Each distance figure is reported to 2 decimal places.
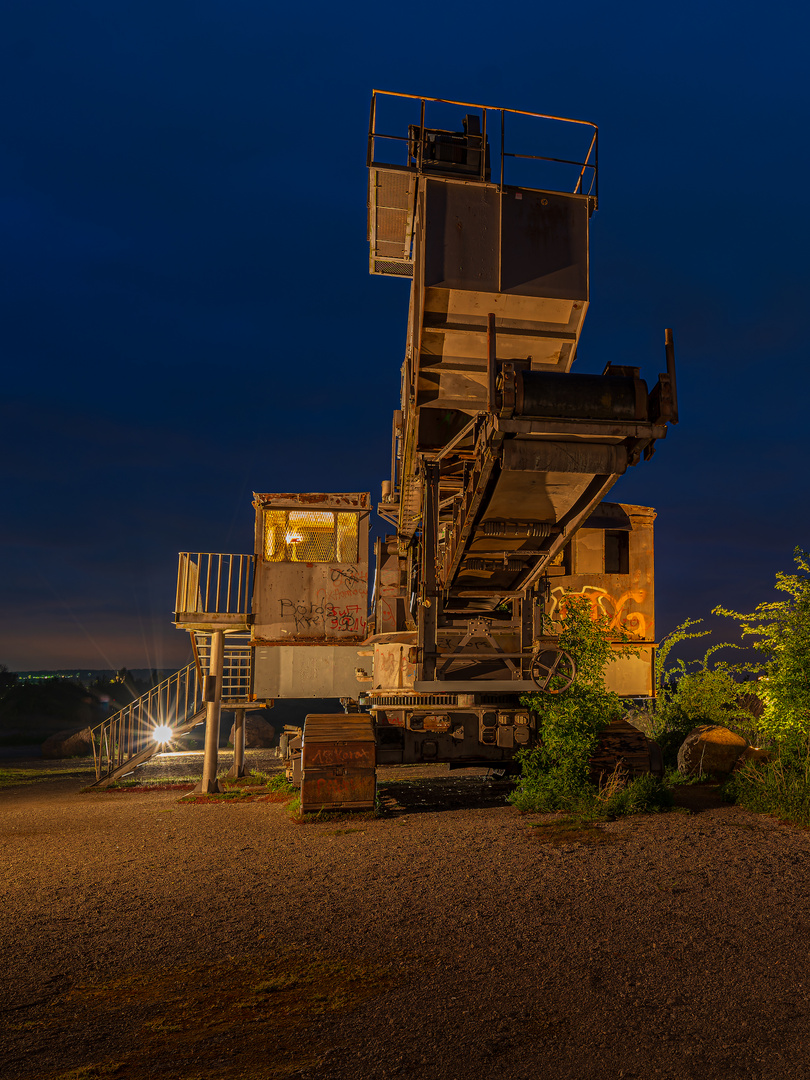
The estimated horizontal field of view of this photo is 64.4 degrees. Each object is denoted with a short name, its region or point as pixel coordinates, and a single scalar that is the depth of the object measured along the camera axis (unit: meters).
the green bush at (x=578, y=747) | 8.83
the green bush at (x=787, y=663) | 8.27
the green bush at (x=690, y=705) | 13.91
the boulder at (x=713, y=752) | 11.83
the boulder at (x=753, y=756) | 11.02
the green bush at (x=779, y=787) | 8.01
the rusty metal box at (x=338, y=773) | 9.15
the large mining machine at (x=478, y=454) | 6.27
